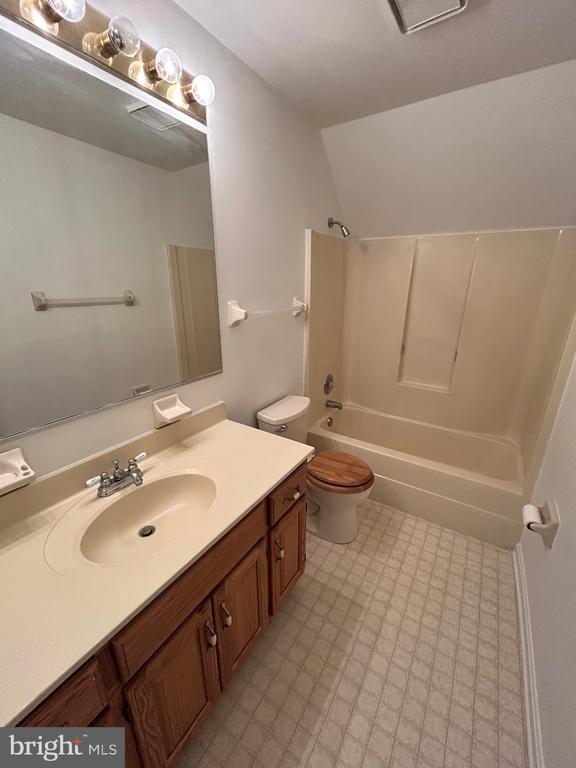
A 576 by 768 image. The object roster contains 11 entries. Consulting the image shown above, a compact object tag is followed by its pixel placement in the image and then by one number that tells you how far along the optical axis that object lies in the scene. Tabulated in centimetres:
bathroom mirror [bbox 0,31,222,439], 80
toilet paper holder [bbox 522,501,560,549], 118
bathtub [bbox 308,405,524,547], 177
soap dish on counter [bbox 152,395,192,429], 116
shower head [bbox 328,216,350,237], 205
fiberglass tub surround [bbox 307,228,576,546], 186
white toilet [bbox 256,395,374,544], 167
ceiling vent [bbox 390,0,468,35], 96
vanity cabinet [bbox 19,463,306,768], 62
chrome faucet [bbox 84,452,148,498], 96
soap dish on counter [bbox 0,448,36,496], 78
